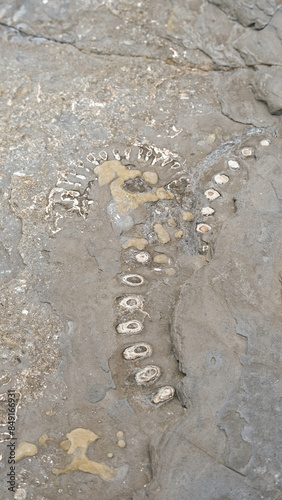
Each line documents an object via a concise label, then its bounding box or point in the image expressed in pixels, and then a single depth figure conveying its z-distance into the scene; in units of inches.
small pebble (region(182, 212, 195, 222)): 95.7
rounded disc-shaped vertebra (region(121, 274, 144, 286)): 88.0
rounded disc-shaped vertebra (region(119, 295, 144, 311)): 85.7
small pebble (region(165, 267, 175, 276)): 89.2
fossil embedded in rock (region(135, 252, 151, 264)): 90.7
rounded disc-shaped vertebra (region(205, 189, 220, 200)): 96.9
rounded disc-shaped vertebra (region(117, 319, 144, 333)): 83.7
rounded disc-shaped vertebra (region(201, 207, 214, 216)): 95.2
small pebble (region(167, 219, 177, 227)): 95.1
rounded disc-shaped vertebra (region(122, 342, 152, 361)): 81.8
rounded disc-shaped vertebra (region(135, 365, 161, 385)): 80.0
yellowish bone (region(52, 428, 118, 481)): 74.4
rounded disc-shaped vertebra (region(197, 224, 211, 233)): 93.2
